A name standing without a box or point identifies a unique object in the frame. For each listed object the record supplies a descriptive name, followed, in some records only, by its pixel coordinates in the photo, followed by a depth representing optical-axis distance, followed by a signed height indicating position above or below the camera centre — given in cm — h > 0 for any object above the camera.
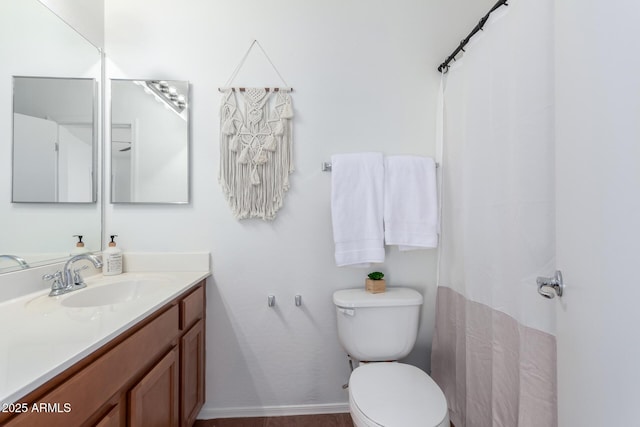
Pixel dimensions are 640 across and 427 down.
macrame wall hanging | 149 +36
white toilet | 96 -69
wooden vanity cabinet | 59 -48
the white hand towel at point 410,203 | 142 +6
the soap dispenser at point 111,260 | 140 -24
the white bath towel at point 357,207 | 141 +4
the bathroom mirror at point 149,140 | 148 +40
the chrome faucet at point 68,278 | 111 -27
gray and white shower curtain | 86 -3
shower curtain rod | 103 +80
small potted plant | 143 -36
